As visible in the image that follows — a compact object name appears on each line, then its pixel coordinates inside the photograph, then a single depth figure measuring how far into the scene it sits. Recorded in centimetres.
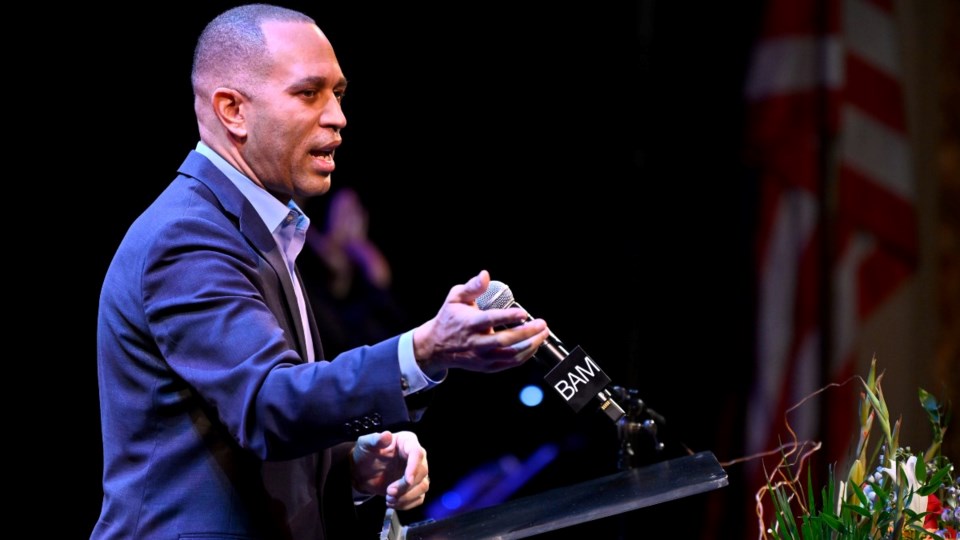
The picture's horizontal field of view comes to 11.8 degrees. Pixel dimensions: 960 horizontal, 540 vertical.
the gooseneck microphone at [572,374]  480
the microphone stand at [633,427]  505
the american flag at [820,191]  866
